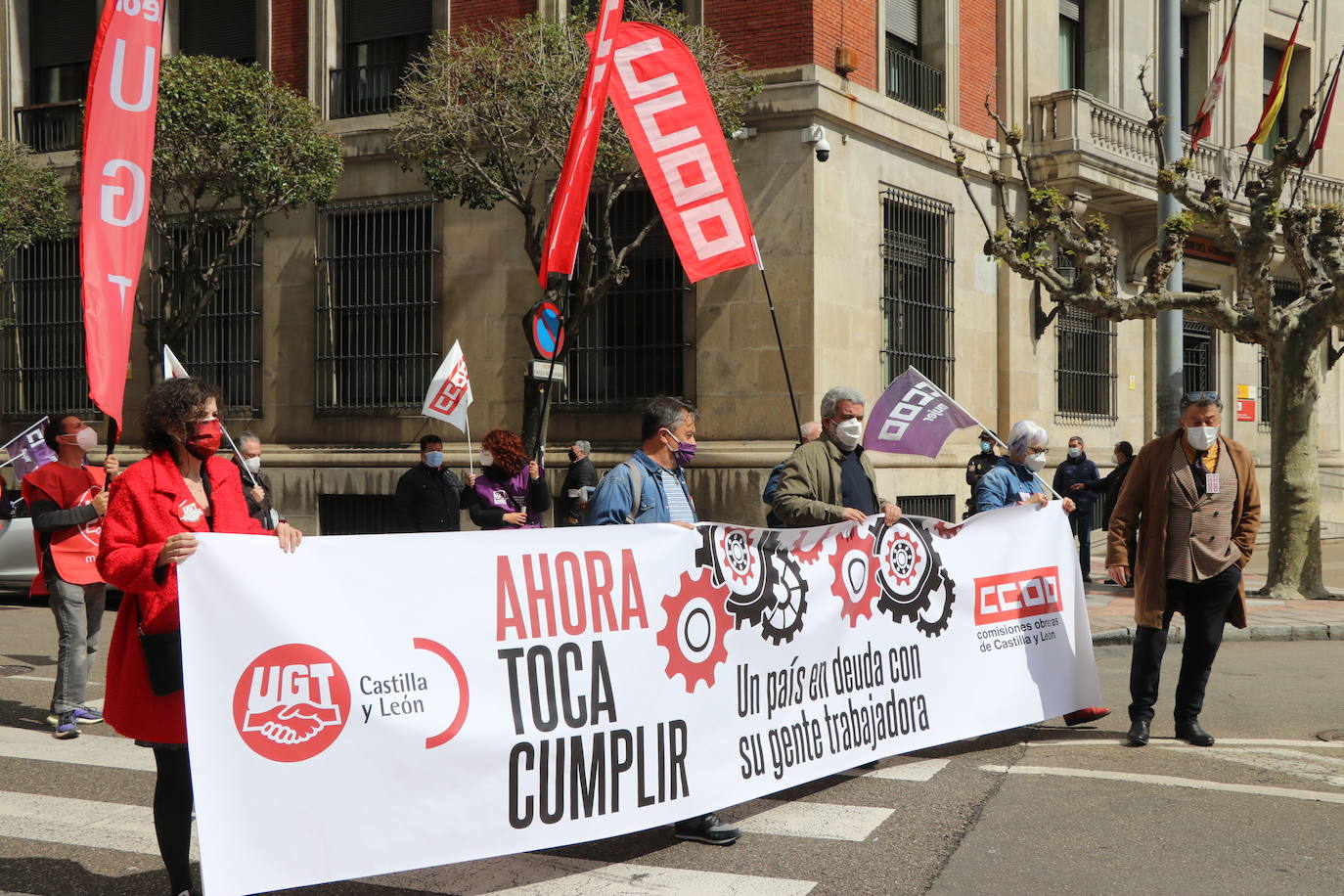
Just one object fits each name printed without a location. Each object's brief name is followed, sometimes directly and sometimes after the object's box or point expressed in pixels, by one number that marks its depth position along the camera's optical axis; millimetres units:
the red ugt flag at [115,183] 5820
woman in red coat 4090
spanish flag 14617
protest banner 3990
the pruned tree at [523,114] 14852
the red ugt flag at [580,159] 8688
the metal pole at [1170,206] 13742
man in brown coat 6645
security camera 16453
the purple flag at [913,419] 7992
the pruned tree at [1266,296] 12812
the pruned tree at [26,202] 17984
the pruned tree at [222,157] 15898
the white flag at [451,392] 13641
